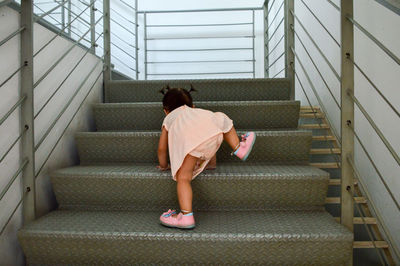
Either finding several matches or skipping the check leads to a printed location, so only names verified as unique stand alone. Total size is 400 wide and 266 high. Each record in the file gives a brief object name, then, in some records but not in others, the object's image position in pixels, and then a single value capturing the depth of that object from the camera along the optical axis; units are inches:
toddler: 42.0
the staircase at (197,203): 38.0
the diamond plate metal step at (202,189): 45.2
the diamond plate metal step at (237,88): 70.6
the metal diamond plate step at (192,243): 37.4
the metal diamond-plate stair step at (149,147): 53.6
